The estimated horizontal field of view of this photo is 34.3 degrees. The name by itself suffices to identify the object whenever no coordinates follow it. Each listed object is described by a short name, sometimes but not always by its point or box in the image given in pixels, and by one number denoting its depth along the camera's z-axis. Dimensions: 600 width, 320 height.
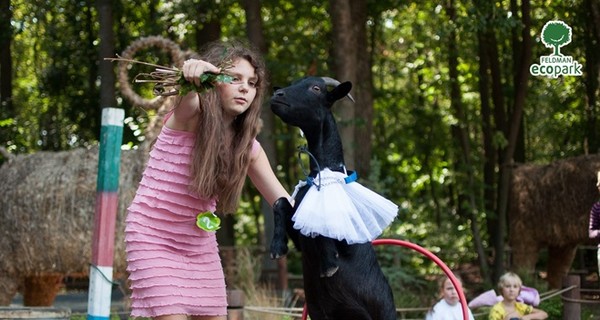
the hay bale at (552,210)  11.60
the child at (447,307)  6.78
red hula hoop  4.47
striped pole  4.55
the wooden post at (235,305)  6.62
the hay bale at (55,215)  8.65
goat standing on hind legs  3.95
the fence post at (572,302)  8.05
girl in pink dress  3.70
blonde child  7.52
